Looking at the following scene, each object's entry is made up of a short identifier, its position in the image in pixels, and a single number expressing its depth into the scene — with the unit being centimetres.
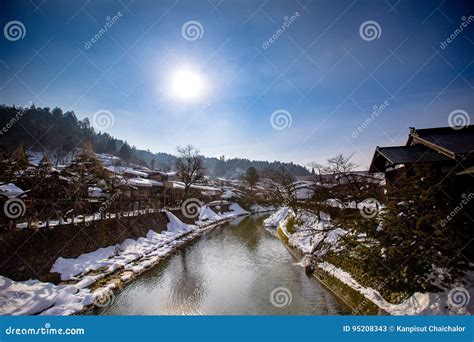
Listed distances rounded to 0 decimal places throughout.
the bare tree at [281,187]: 1841
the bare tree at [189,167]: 2536
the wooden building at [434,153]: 750
